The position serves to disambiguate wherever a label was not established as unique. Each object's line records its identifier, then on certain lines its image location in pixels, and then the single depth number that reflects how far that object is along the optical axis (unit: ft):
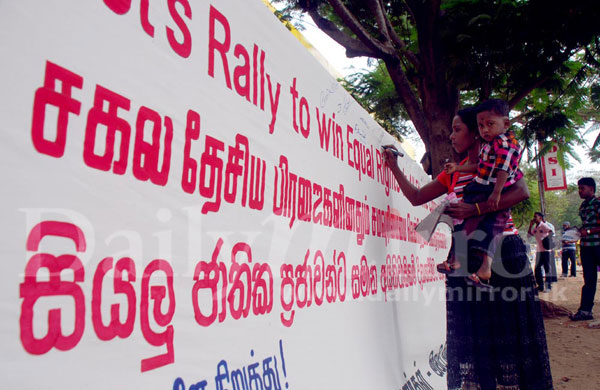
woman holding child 7.03
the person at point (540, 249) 31.45
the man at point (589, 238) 18.76
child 6.89
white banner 2.69
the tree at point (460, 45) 15.47
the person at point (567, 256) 40.52
